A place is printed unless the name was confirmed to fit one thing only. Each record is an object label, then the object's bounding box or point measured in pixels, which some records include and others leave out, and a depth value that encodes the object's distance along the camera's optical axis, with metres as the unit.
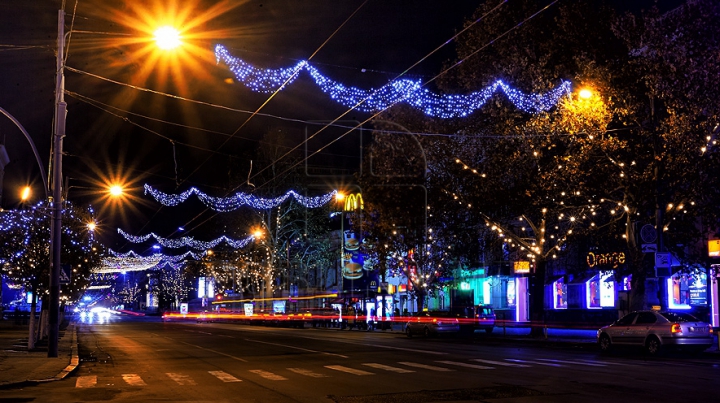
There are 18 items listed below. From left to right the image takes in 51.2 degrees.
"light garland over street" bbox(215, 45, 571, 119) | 20.67
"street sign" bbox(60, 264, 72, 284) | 24.27
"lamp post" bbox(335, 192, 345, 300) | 56.68
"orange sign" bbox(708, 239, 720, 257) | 24.02
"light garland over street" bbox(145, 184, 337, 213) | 53.67
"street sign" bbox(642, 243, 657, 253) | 25.05
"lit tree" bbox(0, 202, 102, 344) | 29.72
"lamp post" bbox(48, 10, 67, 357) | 21.95
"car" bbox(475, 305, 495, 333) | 40.44
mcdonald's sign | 56.69
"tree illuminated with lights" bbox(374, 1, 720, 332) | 24.52
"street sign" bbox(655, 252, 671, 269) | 25.38
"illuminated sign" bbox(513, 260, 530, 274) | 35.84
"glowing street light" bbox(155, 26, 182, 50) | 18.33
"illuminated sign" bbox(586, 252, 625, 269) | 32.88
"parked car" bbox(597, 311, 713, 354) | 22.09
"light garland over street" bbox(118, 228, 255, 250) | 58.44
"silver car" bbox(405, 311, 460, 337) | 38.09
